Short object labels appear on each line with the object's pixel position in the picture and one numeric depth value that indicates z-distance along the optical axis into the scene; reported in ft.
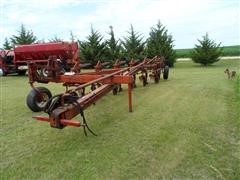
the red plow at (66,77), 7.04
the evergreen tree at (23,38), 45.54
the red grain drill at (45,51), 21.42
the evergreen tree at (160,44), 39.21
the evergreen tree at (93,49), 40.53
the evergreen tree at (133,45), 40.77
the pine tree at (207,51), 40.22
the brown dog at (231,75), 20.45
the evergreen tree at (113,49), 41.17
